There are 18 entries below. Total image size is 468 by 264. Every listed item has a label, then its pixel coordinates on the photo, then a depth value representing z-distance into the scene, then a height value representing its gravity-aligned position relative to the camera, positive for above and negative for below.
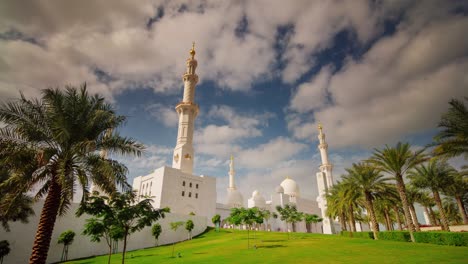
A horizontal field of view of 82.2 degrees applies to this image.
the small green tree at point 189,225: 38.73 +1.70
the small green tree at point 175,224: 36.66 +1.76
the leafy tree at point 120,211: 15.49 +1.55
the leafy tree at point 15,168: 12.55 +3.17
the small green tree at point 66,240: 27.33 -0.15
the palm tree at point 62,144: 12.70 +4.57
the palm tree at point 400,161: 25.97 +6.93
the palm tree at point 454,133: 18.62 +7.13
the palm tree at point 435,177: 32.75 +6.84
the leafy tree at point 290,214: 37.69 +3.09
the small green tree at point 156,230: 34.84 +0.95
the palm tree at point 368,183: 31.09 +5.88
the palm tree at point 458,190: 33.08 +5.37
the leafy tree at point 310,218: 41.08 +2.75
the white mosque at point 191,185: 46.19 +9.36
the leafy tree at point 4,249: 23.83 -0.85
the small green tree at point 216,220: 46.34 +2.84
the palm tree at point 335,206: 39.50 +4.16
